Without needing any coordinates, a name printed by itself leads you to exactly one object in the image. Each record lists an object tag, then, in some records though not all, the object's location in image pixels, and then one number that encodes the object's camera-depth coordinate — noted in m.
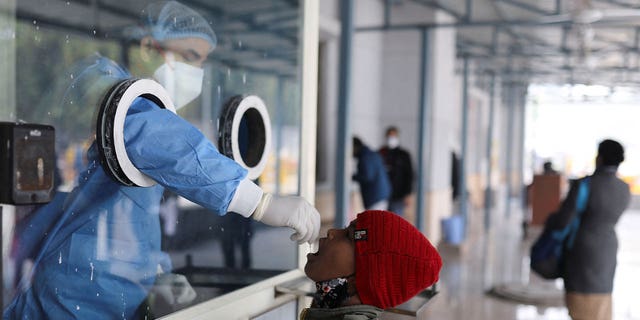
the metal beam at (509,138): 13.77
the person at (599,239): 3.47
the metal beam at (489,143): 11.88
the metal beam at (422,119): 7.10
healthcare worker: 1.37
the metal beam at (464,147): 9.36
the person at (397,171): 7.18
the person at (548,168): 10.80
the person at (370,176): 6.38
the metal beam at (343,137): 4.18
